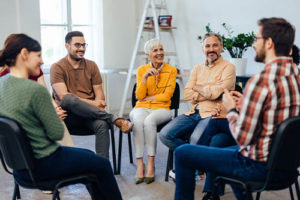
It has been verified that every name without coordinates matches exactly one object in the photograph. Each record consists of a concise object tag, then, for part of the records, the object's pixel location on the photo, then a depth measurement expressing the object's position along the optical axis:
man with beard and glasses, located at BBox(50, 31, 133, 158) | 2.81
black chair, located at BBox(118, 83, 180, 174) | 2.98
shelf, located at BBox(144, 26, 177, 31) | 4.91
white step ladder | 4.80
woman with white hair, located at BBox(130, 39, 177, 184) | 2.89
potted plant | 3.85
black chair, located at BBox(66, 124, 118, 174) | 2.88
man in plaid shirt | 1.56
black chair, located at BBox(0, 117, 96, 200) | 1.60
